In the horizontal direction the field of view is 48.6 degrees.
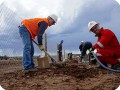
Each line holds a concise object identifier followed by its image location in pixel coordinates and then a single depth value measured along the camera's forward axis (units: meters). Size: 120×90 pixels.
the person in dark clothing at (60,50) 5.81
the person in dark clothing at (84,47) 4.18
